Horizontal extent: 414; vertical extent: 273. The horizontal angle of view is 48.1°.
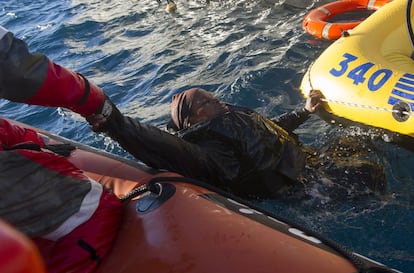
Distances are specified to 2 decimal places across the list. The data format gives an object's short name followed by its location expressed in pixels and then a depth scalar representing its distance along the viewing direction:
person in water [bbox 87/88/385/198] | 2.79
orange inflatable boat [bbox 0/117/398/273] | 1.77
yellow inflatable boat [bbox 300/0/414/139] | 3.46
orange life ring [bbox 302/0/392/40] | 5.11
